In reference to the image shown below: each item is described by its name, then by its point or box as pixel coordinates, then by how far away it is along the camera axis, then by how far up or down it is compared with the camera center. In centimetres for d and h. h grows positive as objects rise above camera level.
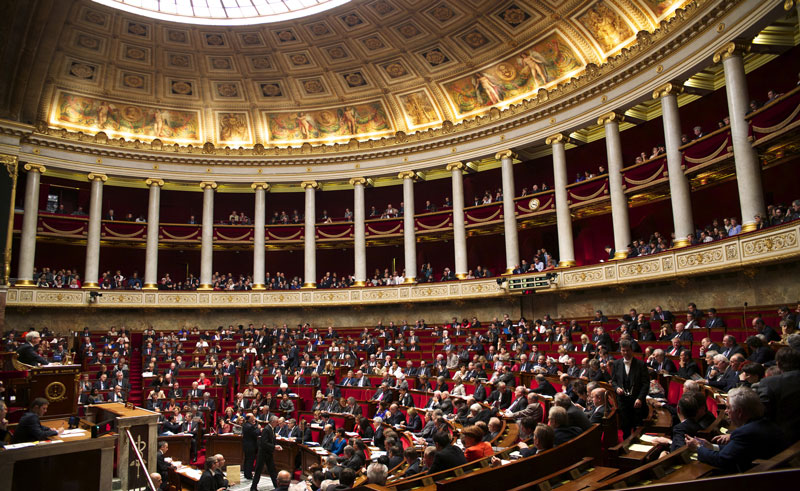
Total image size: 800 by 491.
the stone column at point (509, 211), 2406 +482
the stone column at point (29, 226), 2478 +493
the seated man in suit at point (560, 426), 589 -113
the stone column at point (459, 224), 2555 +461
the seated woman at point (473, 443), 642 -140
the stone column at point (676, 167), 1788 +488
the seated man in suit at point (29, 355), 756 -27
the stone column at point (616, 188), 1998 +480
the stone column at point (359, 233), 2767 +465
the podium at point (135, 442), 764 -155
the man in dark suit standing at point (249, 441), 1245 -252
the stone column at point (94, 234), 2619 +474
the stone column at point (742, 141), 1528 +488
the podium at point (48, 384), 736 -67
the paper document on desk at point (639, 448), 595 -141
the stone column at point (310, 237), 2809 +463
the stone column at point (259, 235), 2825 +482
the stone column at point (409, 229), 2667 +465
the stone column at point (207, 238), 2789 +468
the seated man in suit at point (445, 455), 569 -136
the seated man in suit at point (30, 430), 605 -104
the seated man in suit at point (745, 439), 369 -83
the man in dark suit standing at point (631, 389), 728 -93
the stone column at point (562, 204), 2203 +466
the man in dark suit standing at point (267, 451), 1184 -261
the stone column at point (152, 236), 2712 +474
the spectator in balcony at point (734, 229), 1534 +237
